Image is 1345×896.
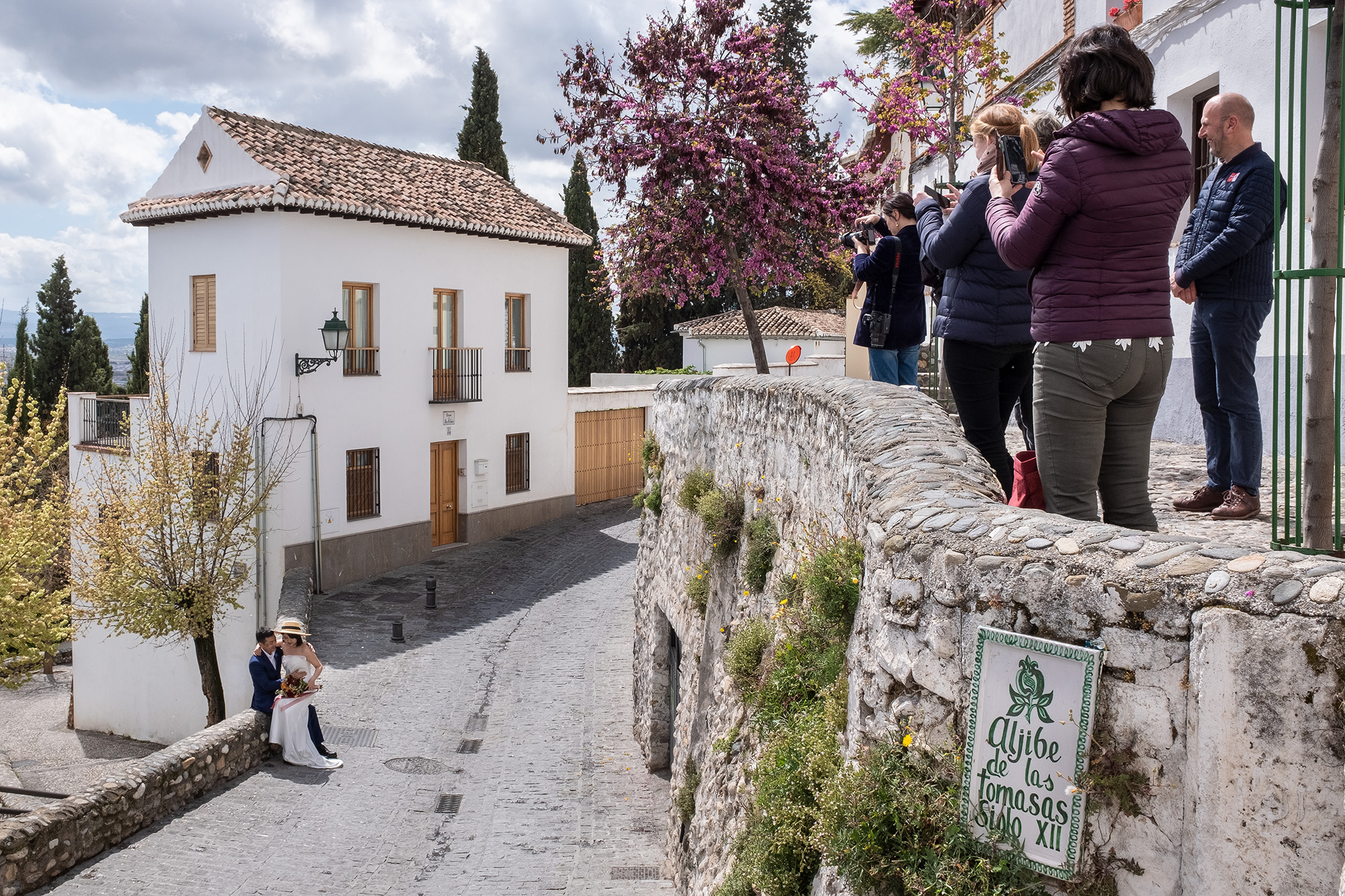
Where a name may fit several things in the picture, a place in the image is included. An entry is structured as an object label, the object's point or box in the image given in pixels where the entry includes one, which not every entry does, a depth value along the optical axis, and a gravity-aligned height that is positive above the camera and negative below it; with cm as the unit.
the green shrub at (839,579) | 481 -75
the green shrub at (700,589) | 888 -144
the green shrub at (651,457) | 1154 -45
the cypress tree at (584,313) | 3756 +369
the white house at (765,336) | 3500 +264
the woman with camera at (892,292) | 659 +76
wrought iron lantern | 1748 +132
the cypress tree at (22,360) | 3566 +189
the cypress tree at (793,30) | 4178 +1507
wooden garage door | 2588 -94
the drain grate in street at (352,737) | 1238 -372
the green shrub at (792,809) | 459 -176
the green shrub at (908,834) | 323 -136
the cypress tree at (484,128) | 3253 +876
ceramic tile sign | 305 -97
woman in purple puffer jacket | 359 +54
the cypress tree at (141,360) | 3189 +174
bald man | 463 +59
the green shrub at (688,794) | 832 -294
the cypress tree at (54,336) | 3628 +273
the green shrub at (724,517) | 804 -76
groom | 1192 -297
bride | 1177 -343
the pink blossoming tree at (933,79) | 1202 +395
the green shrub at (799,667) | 514 -130
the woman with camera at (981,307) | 472 +48
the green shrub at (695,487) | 902 -59
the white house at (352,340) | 1791 +140
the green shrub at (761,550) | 702 -88
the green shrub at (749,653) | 662 -147
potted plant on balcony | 1136 +429
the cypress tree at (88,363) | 3612 +184
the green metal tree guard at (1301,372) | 345 +14
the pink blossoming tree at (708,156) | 1357 +328
